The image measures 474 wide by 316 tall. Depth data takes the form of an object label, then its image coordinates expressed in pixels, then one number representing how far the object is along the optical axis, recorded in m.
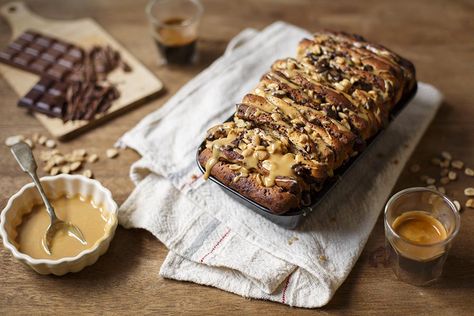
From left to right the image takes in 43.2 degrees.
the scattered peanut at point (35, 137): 0.67
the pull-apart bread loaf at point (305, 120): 0.52
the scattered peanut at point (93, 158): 0.65
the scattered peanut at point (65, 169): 0.63
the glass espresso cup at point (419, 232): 0.51
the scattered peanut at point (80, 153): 0.65
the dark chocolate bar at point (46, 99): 0.69
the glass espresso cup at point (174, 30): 0.75
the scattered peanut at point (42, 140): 0.67
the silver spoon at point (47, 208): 0.55
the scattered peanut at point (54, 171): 0.63
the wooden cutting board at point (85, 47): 0.68
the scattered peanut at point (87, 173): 0.63
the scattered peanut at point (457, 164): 0.64
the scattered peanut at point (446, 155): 0.65
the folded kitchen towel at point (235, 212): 0.54
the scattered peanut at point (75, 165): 0.64
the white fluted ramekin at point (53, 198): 0.52
